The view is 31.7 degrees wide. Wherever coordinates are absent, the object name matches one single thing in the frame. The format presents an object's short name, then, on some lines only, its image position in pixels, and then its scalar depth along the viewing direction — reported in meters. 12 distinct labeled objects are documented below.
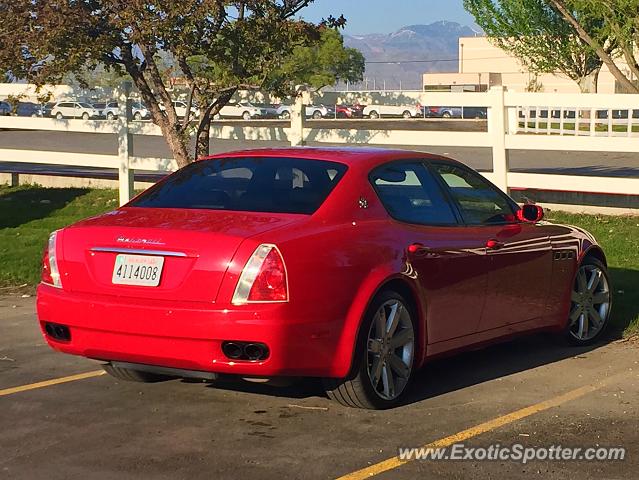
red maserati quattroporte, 5.79
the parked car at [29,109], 21.55
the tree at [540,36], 48.12
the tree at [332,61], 93.31
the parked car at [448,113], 78.31
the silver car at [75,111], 16.78
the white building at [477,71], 127.94
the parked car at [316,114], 43.02
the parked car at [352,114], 25.58
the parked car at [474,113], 80.21
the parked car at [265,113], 27.31
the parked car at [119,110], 15.52
